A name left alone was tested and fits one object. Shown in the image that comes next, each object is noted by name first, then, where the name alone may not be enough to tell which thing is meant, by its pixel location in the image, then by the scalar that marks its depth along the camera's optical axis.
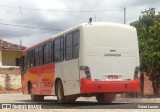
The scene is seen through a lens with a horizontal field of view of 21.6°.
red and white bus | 17.81
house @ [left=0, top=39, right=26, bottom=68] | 54.06
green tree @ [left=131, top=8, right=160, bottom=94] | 28.72
